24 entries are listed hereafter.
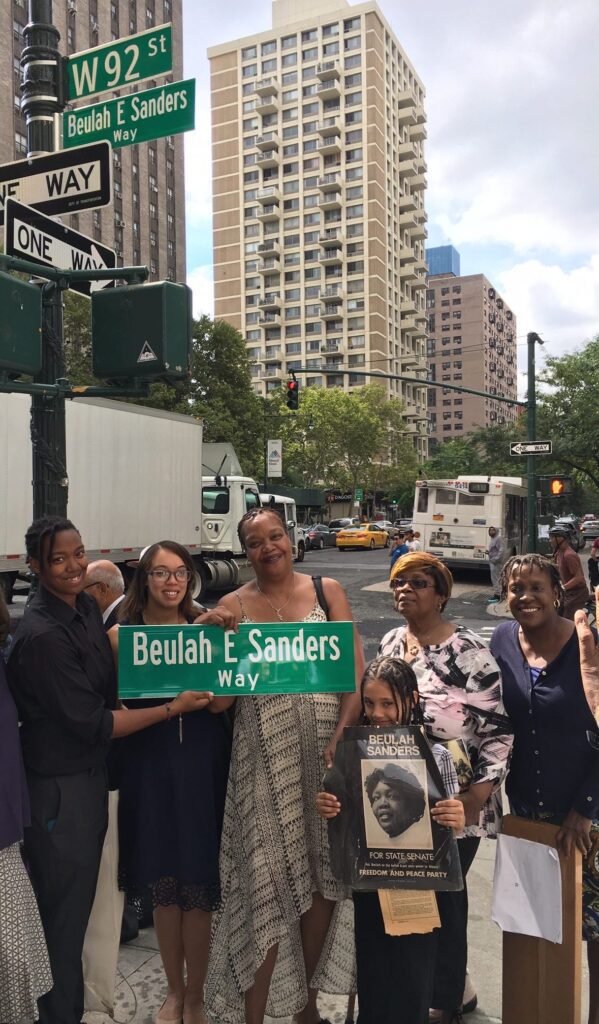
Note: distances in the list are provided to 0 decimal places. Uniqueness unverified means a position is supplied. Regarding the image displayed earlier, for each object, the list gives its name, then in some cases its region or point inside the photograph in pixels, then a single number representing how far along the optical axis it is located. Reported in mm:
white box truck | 12102
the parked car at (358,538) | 37312
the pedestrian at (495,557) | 17859
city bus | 20953
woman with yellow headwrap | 2551
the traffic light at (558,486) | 16812
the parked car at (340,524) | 45106
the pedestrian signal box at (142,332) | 3289
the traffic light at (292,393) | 21812
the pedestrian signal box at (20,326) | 2975
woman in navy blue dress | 2682
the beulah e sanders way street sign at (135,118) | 4461
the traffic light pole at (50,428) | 3445
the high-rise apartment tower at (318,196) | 80438
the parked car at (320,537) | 38156
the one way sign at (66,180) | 4027
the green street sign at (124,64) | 4266
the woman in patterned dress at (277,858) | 2650
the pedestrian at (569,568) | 9008
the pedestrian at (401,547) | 13898
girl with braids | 2250
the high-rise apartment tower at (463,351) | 127688
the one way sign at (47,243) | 3627
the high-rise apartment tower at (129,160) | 47938
